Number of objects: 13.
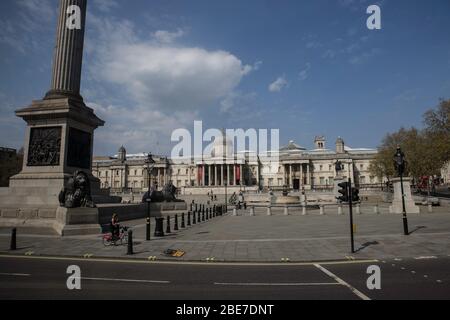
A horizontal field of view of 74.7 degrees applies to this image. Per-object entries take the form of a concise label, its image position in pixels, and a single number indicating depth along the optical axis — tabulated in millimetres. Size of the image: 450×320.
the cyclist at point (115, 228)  13840
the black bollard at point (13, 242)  12383
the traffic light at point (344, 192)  13047
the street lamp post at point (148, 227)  15434
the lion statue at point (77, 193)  16562
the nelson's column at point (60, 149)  17047
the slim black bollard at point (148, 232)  15469
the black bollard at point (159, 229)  16766
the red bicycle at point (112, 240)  13719
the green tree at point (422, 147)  44812
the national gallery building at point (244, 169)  119500
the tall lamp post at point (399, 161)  18839
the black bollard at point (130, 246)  11905
